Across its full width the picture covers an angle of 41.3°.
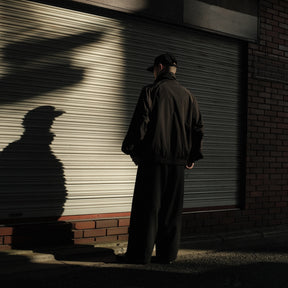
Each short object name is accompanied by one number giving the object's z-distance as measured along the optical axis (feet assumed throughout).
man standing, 11.64
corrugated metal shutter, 13.20
